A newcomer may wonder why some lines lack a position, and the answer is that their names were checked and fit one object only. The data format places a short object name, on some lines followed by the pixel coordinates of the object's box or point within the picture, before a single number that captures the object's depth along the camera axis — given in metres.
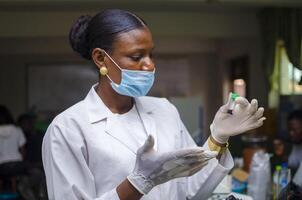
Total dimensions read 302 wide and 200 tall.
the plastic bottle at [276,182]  3.14
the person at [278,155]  4.16
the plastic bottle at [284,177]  3.15
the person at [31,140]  6.33
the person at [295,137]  3.68
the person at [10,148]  5.80
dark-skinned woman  1.27
